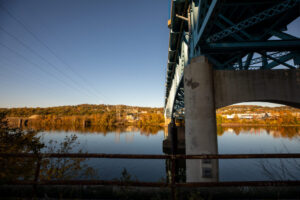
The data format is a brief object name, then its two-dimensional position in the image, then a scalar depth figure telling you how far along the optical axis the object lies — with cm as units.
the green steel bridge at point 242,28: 570
